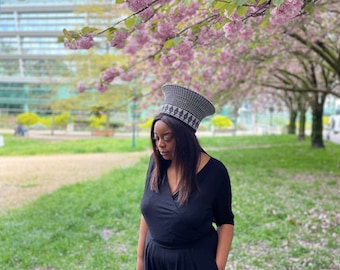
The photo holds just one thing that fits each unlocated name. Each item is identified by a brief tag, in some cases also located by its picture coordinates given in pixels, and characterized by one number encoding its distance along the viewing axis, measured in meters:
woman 1.24
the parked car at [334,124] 20.51
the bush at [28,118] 18.17
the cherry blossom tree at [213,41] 1.60
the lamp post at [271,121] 25.12
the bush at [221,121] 24.12
